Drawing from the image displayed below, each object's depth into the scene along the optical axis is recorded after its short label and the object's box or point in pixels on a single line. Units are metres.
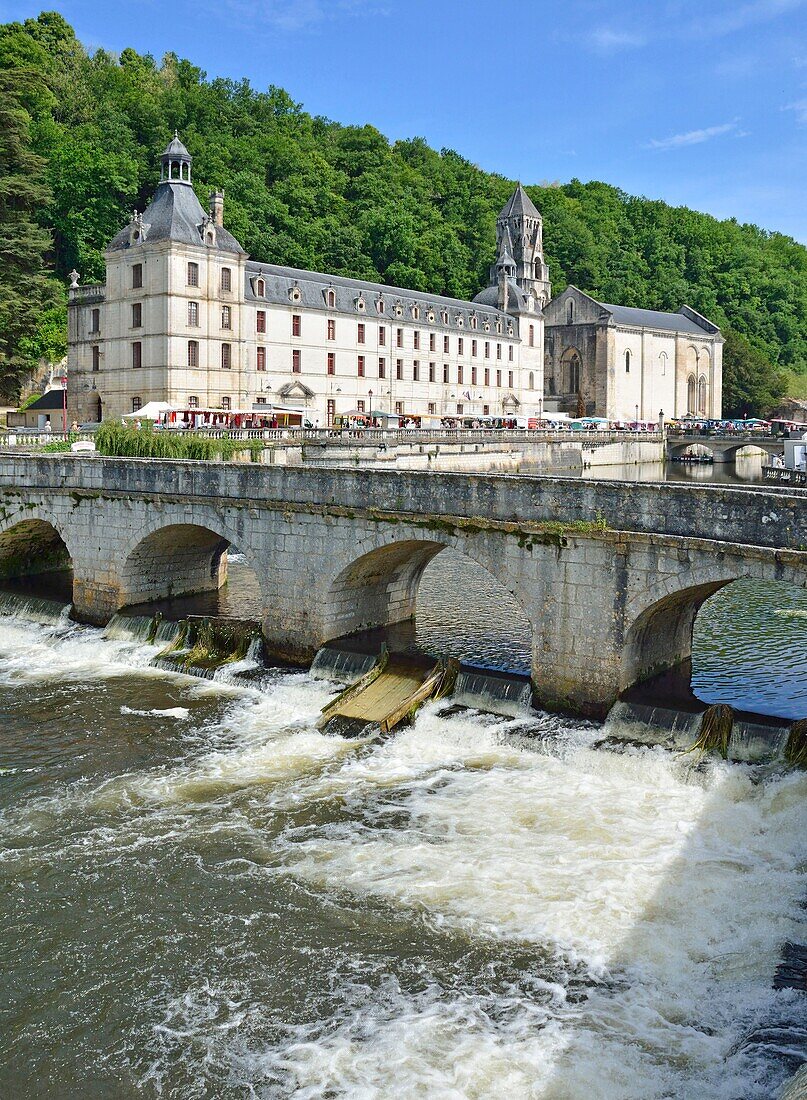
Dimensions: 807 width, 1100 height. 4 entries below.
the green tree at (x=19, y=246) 59.28
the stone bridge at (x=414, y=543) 16.67
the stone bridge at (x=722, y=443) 78.38
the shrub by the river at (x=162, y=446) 34.00
